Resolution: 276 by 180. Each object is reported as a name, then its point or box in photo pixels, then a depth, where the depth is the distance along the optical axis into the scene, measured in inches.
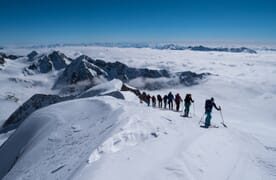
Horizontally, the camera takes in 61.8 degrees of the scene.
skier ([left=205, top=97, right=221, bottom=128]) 620.1
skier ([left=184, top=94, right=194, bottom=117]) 731.2
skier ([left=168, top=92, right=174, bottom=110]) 932.6
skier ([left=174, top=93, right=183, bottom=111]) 854.5
